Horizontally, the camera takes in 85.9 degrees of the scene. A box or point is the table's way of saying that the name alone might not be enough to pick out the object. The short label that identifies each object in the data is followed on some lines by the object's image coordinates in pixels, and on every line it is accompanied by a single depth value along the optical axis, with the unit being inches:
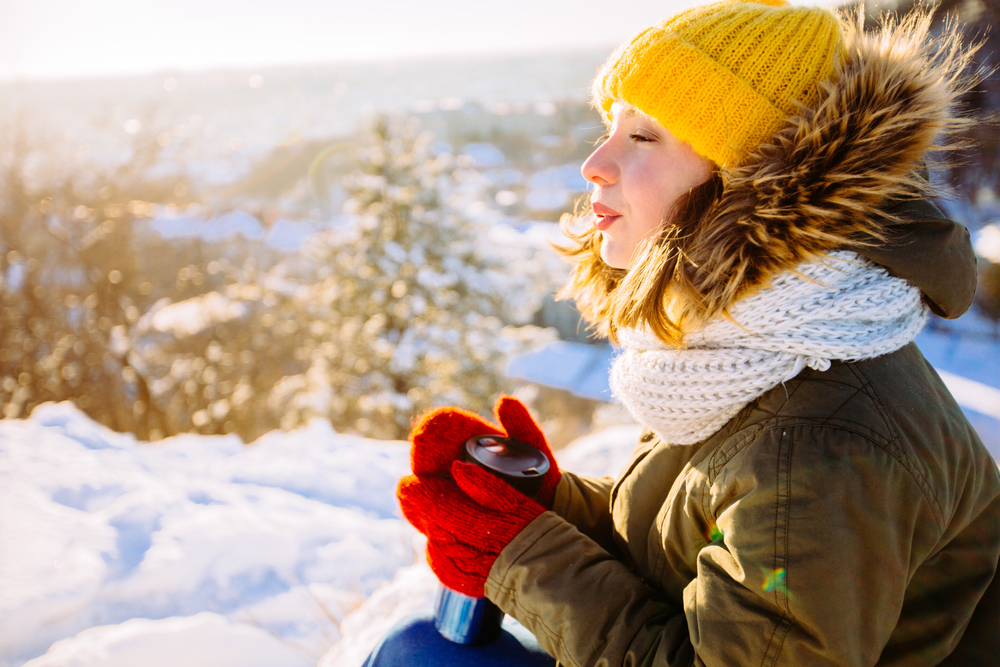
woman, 32.7
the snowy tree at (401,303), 361.4
